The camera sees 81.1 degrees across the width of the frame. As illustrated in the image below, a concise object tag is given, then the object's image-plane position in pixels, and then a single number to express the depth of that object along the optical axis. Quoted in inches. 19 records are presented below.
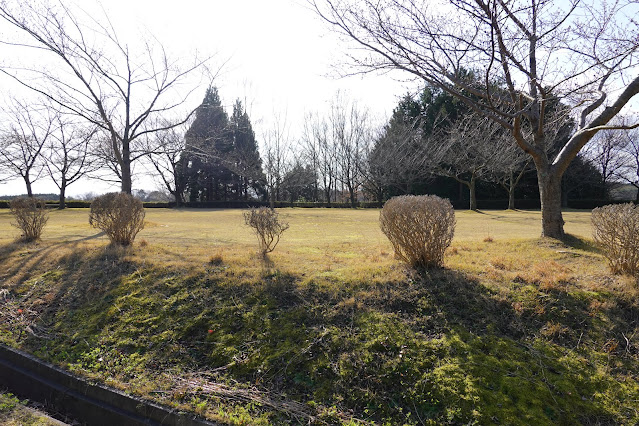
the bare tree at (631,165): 1369.3
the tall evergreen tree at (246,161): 1349.7
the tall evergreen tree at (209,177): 1647.4
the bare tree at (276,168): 1381.3
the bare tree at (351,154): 1535.4
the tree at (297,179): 1505.0
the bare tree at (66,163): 1255.5
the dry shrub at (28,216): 336.8
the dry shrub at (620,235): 175.3
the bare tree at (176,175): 1565.3
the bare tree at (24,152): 1197.7
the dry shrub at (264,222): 251.8
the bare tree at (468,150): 871.1
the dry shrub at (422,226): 193.2
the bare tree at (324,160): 1610.5
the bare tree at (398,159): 1236.5
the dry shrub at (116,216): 289.0
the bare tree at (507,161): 898.3
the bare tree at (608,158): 1289.4
